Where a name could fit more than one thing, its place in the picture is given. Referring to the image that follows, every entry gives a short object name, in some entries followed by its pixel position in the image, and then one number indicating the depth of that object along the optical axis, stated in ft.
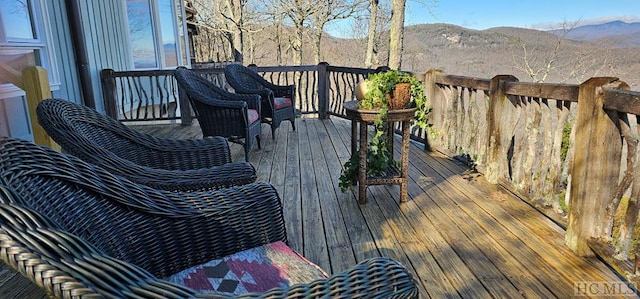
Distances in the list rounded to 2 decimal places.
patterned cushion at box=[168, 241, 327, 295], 3.51
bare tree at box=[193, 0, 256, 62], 41.45
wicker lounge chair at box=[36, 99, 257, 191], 4.93
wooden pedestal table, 8.40
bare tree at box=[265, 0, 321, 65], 46.68
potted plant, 8.32
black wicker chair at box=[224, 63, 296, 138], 15.67
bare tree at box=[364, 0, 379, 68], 45.39
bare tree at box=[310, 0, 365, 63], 47.83
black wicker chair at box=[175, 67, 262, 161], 12.15
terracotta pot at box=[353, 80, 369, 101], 8.77
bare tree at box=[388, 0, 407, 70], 24.72
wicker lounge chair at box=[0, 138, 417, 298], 1.97
